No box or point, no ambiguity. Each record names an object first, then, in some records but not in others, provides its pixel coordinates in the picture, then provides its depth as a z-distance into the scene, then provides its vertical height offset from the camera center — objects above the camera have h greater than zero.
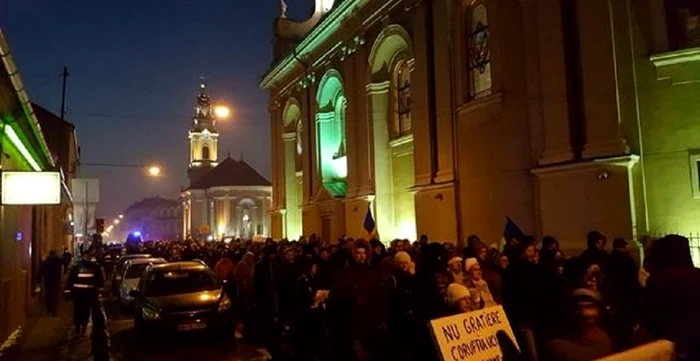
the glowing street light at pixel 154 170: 32.44 +3.79
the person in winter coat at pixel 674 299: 4.89 -0.62
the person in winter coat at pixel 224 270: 15.41 -0.71
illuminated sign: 10.98 +1.09
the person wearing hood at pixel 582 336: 4.50 -0.78
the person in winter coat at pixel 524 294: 7.30 -0.77
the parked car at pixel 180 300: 12.10 -1.14
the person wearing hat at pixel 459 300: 5.30 -0.57
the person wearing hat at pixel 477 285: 6.07 -0.55
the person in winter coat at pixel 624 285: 7.97 -0.83
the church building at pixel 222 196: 83.19 +6.10
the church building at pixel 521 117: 14.01 +3.07
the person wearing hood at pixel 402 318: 6.73 -0.91
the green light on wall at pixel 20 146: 12.14 +2.25
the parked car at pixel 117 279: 19.34 -1.10
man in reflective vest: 13.61 -0.86
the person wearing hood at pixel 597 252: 8.84 -0.35
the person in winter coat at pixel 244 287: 13.38 -1.00
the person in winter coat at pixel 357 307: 6.86 -0.79
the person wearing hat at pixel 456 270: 6.82 -0.41
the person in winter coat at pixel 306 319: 9.89 -1.31
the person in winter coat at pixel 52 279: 17.25 -0.87
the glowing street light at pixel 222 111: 20.05 +4.16
